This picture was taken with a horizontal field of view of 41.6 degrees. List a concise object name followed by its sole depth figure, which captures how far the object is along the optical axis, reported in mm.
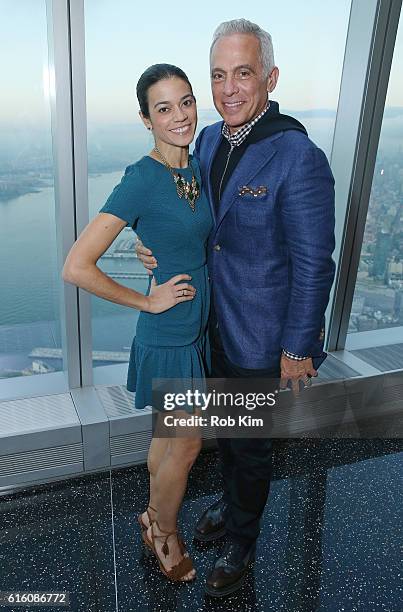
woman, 1404
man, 1405
